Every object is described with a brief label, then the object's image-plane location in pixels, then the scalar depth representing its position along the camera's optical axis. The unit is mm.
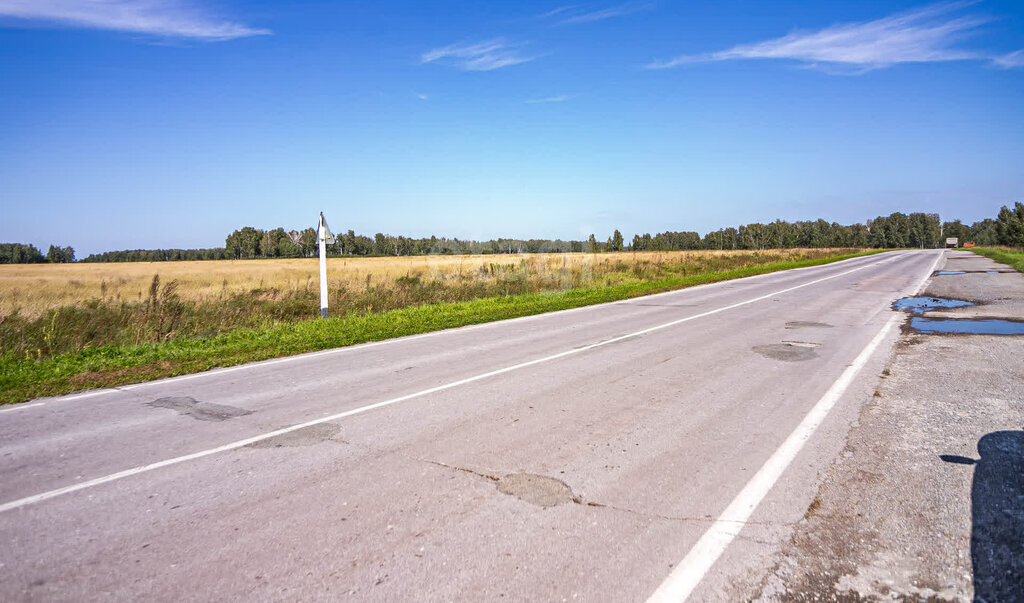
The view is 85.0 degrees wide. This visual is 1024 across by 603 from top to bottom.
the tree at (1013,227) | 64438
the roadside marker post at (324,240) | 13417
